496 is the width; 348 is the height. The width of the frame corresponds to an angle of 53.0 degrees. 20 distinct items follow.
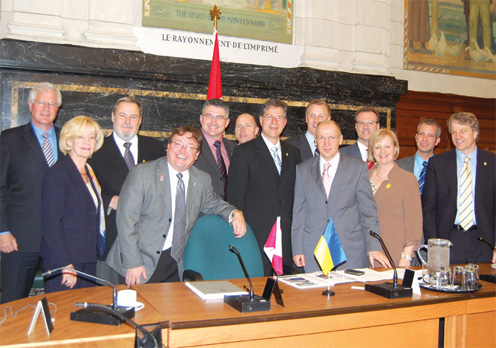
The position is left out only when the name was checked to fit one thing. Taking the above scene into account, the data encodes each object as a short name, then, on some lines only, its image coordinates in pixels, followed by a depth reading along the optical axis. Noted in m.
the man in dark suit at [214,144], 4.04
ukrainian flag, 2.69
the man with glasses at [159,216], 3.00
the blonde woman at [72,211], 3.02
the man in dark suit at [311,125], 4.47
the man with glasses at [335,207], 3.44
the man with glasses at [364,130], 4.52
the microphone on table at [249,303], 2.18
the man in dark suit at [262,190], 3.75
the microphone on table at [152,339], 1.56
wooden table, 1.94
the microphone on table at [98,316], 2.00
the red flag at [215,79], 5.39
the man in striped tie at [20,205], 3.57
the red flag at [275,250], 2.96
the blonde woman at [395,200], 3.59
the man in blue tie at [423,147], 4.68
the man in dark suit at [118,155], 3.57
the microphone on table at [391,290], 2.47
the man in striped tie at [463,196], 3.84
